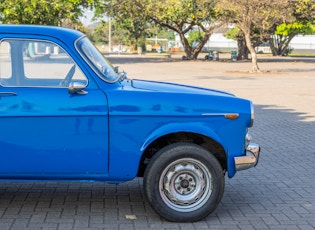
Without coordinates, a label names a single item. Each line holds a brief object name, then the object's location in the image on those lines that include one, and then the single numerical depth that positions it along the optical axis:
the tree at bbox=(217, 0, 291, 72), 30.02
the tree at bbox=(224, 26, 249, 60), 56.97
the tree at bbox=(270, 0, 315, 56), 39.84
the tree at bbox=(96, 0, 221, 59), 46.31
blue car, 5.29
